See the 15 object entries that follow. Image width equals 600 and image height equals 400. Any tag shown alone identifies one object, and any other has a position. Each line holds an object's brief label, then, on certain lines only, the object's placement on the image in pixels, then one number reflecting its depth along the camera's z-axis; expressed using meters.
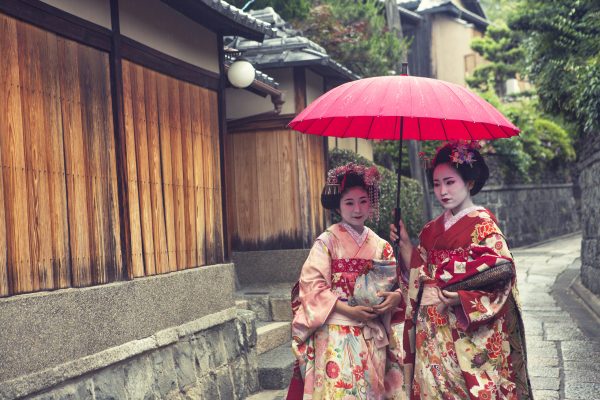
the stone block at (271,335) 9.30
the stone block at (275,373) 8.26
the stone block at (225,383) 7.39
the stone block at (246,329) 8.00
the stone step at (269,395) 7.81
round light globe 8.71
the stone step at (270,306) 10.49
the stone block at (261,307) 10.53
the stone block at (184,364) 6.63
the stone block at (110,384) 5.36
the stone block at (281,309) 10.48
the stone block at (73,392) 4.80
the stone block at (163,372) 6.22
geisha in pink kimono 4.99
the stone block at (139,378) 5.78
